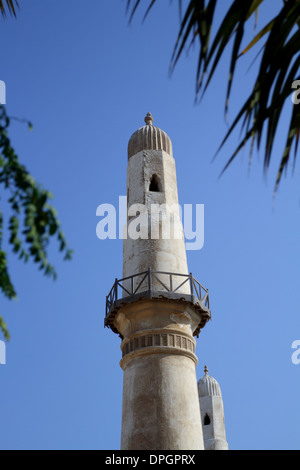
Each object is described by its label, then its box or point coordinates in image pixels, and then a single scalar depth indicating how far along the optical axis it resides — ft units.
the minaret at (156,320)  51.08
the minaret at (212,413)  96.53
